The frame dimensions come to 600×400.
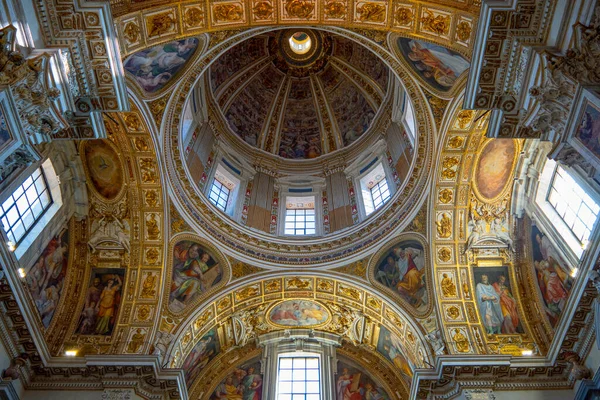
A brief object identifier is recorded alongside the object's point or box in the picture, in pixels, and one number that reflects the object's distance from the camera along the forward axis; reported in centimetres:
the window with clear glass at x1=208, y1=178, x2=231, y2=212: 2043
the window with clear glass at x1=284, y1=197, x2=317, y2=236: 2083
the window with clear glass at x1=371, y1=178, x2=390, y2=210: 2036
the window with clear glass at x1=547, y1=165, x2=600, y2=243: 1449
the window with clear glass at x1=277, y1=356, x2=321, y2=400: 1841
